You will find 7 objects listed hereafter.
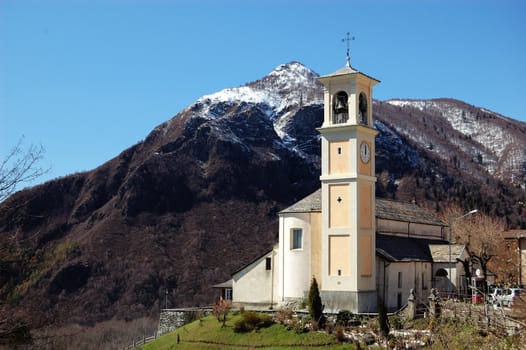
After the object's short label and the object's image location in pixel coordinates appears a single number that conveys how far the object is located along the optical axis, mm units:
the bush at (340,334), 40031
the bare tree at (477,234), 69312
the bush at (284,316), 43719
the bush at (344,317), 42969
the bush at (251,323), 43906
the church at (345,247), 44969
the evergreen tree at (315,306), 43062
